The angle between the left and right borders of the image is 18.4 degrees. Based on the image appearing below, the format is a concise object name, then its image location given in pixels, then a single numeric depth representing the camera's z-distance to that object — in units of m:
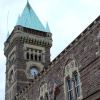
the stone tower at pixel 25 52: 44.72
